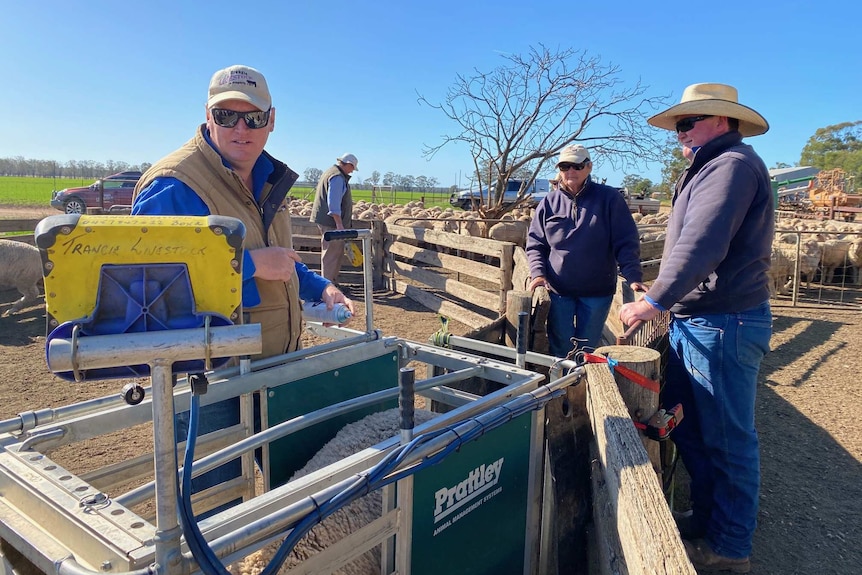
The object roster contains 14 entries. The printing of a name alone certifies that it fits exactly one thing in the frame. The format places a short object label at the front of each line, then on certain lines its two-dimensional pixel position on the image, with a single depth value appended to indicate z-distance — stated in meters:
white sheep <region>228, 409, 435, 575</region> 1.84
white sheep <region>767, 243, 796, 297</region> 11.65
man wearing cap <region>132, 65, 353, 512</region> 2.12
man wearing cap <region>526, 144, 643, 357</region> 4.18
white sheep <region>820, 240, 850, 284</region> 12.77
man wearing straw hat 2.62
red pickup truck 23.45
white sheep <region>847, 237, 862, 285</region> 12.66
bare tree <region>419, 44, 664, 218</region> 12.38
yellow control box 1.11
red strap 2.68
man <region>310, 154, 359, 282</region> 8.45
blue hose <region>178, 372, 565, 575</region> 1.18
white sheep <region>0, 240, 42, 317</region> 8.56
